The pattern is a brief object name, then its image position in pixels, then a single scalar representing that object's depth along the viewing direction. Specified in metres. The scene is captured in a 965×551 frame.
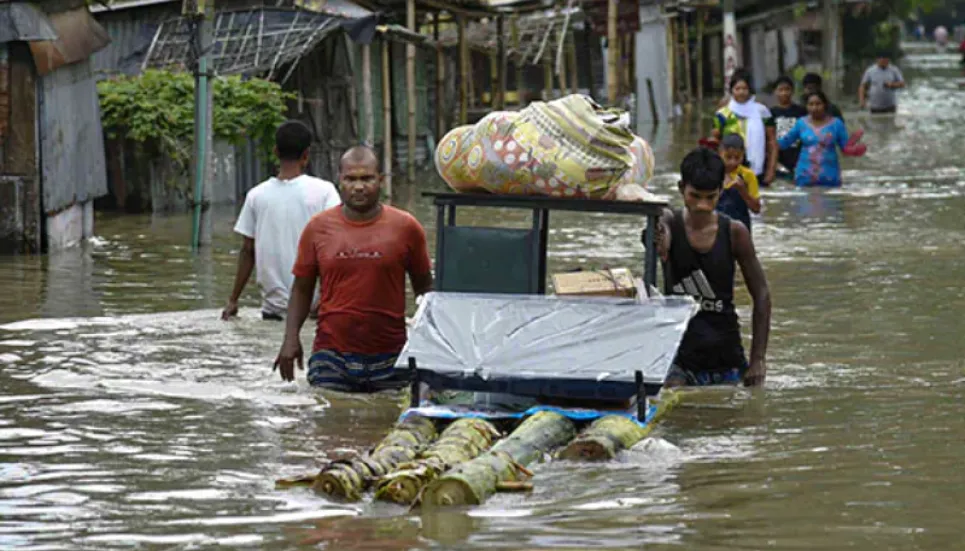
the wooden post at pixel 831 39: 52.34
